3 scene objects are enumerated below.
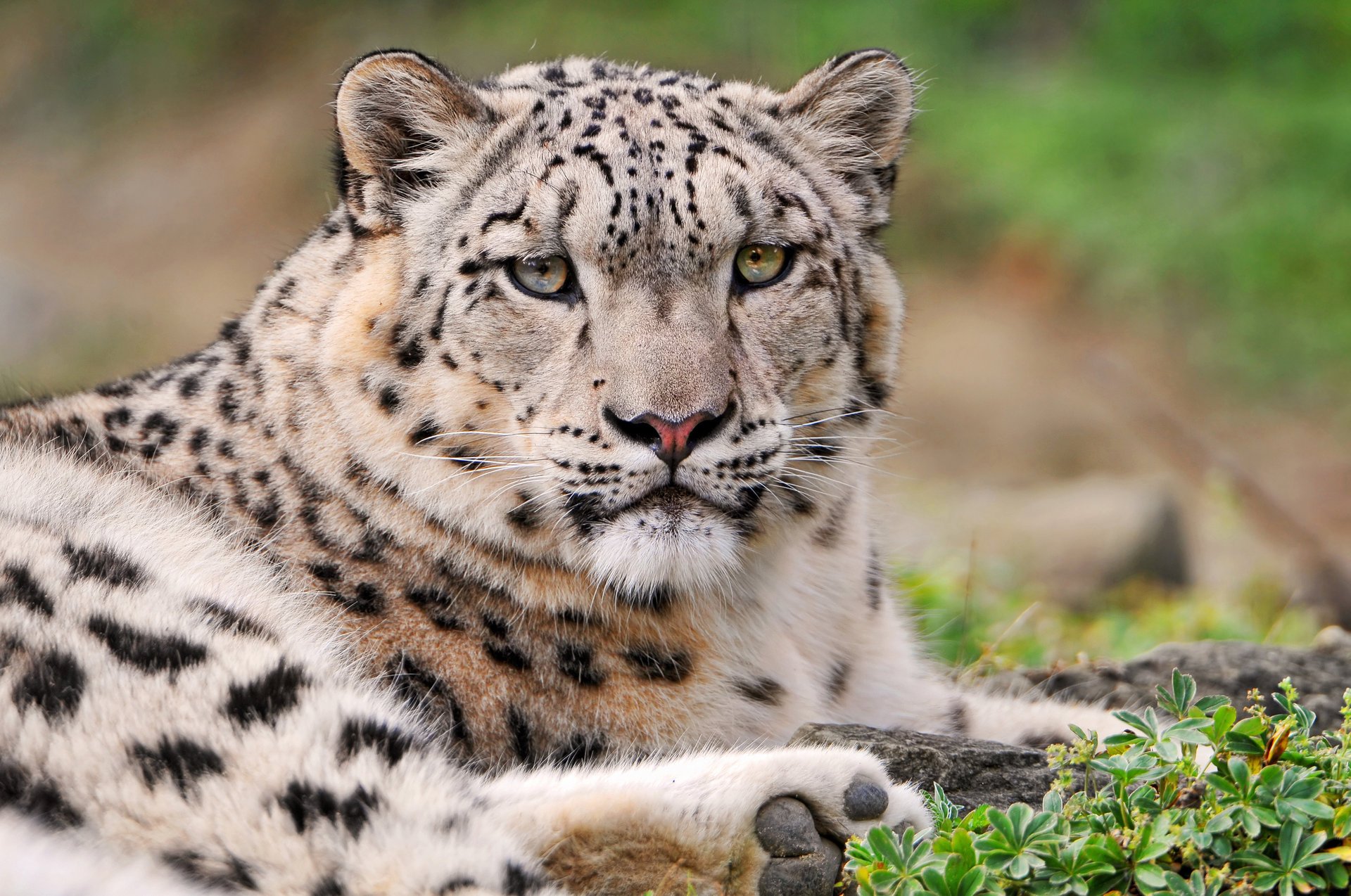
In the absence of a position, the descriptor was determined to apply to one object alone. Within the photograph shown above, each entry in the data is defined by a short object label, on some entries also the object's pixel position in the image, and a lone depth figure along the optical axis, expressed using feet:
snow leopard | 20.72
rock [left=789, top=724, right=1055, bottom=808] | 23.25
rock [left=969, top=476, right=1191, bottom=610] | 55.36
